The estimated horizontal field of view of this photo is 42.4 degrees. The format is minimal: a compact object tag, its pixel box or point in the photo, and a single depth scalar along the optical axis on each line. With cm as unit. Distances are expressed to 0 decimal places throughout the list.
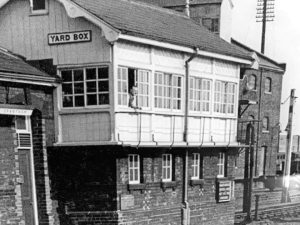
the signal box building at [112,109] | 1142
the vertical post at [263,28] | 3759
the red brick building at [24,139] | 1064
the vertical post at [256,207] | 1808
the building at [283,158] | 3181
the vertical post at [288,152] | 2311
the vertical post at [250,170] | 1794
